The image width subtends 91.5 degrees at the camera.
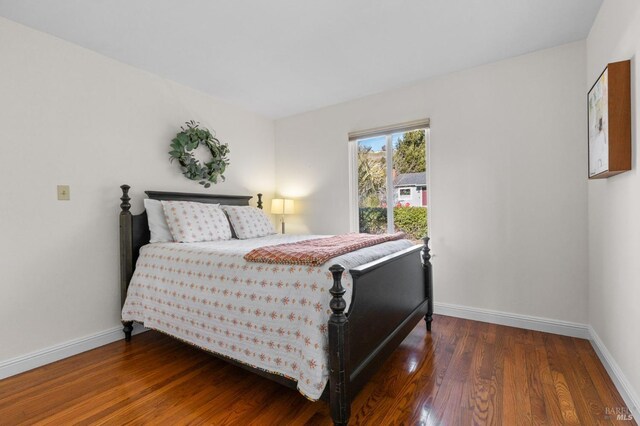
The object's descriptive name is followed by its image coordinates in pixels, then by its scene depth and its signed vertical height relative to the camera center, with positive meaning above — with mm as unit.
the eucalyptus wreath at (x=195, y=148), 3086 +594
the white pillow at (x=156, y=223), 2672 -102
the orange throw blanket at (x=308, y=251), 1663 -254
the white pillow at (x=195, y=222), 2641 -103
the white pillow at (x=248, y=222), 3131 -134
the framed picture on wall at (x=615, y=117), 1646 +463
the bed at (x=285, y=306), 1483 -581
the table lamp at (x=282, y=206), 4082 +33
